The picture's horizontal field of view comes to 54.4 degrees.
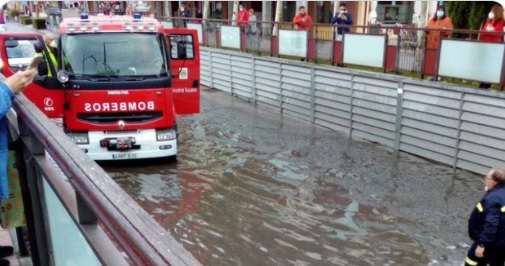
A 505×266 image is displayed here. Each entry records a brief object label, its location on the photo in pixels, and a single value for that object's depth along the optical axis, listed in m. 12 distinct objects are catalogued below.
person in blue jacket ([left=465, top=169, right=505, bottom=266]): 4.64
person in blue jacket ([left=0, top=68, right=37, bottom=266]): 2.77
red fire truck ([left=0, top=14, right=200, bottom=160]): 8.77
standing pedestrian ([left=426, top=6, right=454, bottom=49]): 10.03
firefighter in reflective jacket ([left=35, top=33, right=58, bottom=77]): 8.57
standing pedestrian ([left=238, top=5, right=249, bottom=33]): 21.81
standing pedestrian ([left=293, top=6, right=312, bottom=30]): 16.24
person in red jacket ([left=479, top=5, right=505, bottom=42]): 10.27
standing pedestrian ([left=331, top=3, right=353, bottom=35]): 15.39
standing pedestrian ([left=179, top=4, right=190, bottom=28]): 32.80
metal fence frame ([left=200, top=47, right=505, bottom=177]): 8.66
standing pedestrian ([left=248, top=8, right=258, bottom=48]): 15.89
